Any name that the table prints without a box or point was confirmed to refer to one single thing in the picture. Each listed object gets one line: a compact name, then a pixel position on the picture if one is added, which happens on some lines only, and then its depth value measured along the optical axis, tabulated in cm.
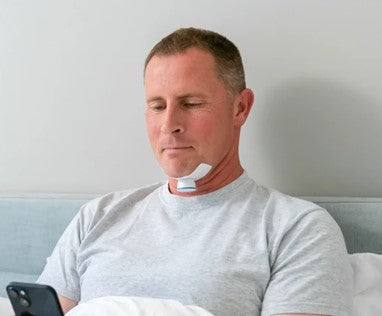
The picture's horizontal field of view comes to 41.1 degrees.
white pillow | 97
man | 92
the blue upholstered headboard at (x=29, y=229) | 139
